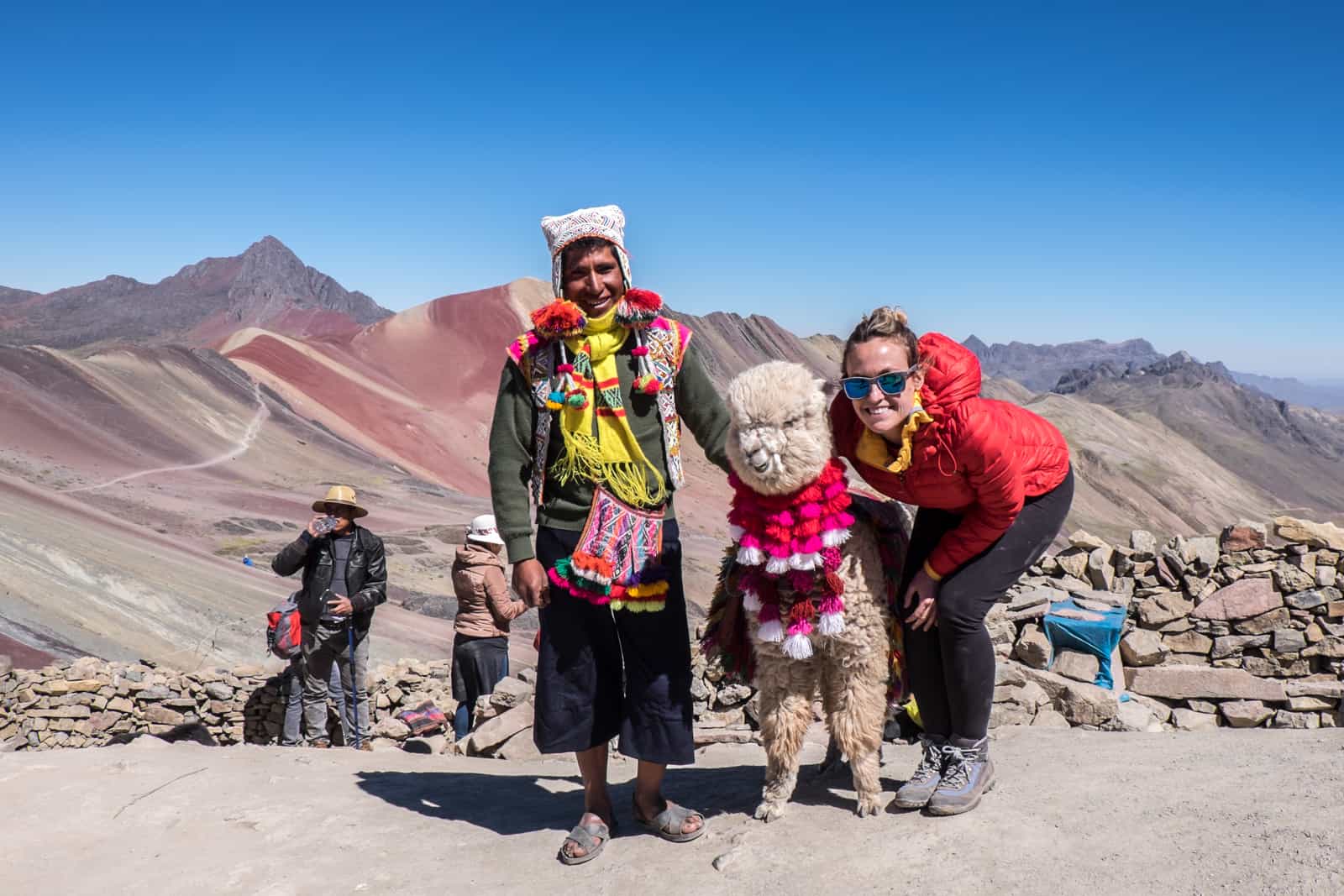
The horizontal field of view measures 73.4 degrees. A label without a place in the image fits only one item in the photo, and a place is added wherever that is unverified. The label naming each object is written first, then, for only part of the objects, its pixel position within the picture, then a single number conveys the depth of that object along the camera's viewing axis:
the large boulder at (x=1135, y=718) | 4.62
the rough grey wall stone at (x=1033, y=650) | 5.41
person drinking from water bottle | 5.86
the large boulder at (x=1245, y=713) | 5.57
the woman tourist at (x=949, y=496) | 2.67
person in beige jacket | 6.28
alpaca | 2.78
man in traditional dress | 2.95
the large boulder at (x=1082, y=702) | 4.61
